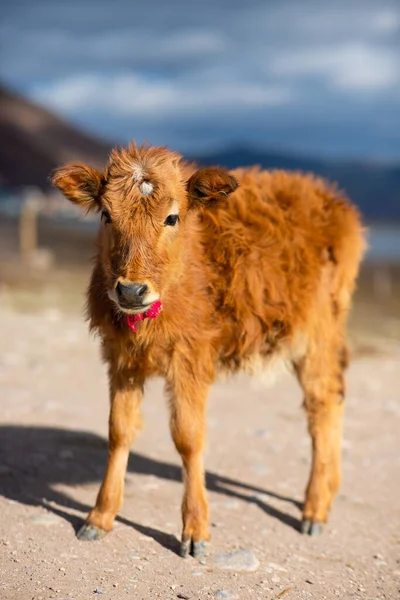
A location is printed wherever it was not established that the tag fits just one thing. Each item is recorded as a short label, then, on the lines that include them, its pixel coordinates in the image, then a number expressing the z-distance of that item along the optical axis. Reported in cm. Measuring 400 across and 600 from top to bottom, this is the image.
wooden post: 2803
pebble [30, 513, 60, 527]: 591
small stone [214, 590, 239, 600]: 497
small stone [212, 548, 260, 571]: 552
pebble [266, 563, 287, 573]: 555
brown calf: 548
